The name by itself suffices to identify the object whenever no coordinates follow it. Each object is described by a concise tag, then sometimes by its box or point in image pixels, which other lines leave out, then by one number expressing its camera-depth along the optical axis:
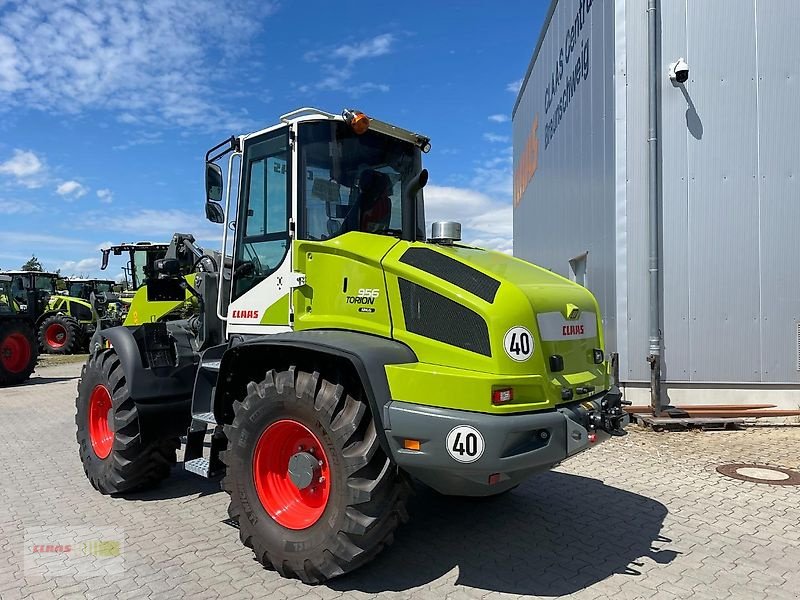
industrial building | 8.27
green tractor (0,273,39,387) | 13.54
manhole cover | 5.79
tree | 52.32
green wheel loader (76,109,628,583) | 3.33
